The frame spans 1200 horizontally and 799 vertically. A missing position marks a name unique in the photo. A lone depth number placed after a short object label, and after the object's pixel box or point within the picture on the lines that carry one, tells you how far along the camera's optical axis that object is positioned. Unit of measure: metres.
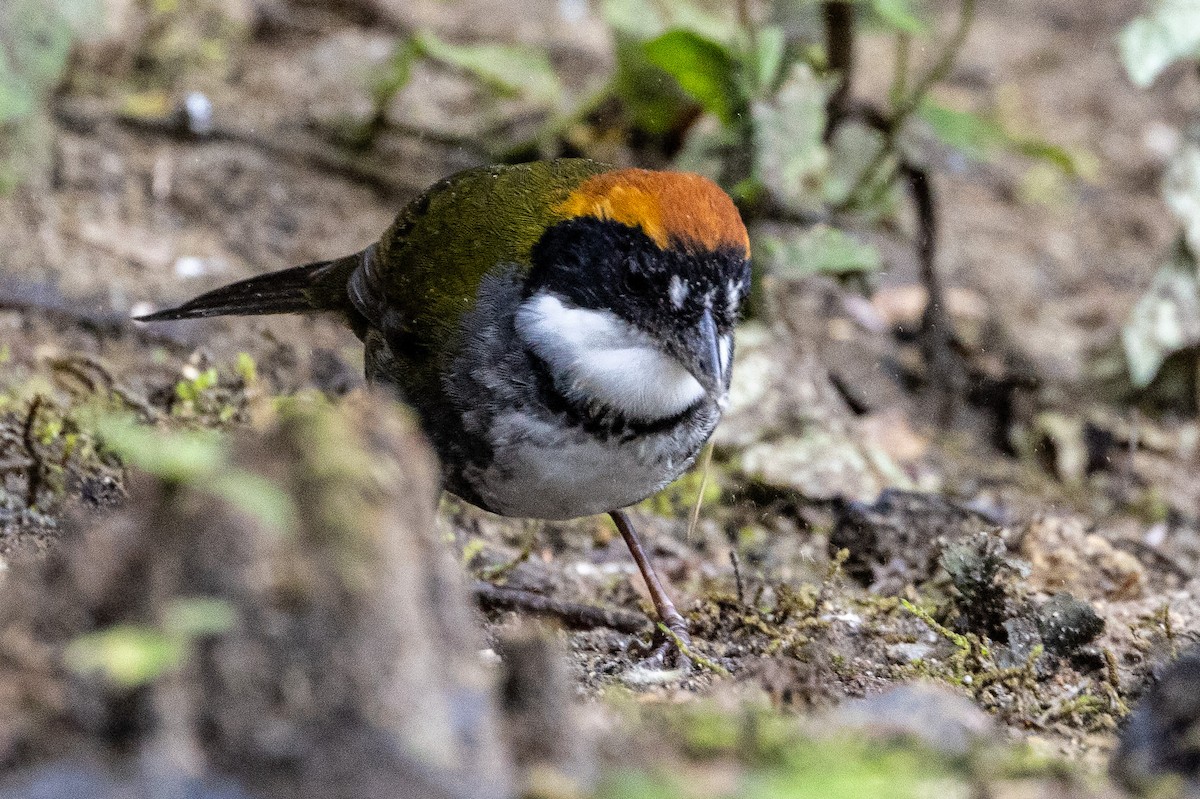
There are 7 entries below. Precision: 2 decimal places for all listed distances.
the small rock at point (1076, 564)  8.46
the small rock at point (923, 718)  4.26
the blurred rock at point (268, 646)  3.44
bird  6.57
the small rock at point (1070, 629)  6.62
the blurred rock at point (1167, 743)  4.10
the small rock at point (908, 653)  6.75
